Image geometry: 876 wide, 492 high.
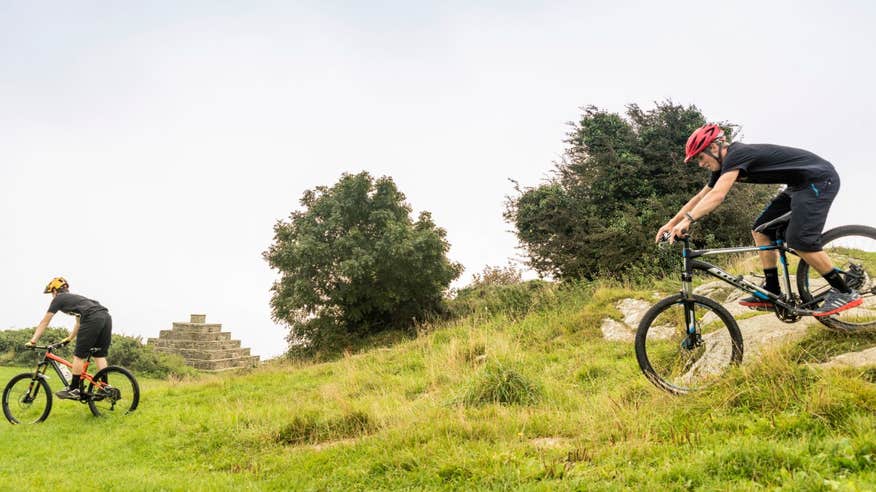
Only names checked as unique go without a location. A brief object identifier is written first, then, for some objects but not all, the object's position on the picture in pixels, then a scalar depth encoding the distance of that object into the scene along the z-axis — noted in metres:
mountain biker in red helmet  5.03
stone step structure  26.11
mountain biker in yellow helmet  9.69
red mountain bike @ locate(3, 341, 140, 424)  9.50
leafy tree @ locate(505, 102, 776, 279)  17.41
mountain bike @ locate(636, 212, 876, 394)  5.27
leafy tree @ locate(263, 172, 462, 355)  20.11
